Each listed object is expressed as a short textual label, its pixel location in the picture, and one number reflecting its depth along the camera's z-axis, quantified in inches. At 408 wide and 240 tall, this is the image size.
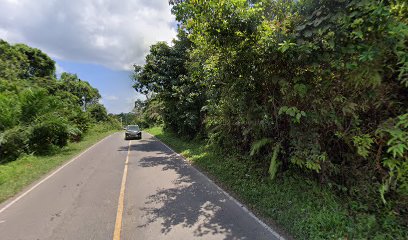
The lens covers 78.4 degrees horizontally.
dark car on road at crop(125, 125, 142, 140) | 988.1
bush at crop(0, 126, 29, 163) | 479.2
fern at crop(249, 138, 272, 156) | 248.7
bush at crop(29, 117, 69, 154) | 532.7
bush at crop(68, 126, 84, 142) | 602.5
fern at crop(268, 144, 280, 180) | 230.7
